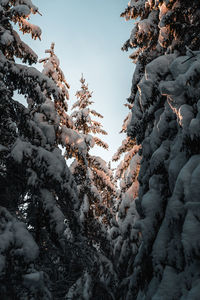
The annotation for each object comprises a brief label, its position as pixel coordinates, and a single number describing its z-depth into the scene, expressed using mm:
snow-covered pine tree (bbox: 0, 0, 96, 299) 4223
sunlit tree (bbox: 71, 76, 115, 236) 10908
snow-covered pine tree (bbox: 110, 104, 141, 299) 7384
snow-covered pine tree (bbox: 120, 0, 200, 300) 3066
